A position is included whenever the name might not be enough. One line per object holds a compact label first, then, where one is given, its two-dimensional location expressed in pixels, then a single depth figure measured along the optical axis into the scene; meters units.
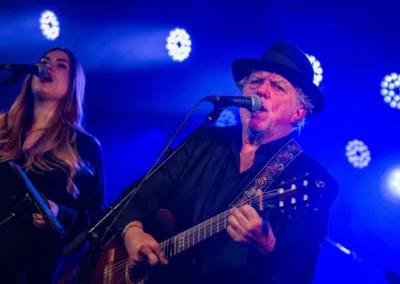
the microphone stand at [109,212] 2.42
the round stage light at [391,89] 6.60
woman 3.52
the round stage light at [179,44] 7.88
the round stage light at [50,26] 7.94
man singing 2.75
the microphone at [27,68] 3.36
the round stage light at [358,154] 6.76
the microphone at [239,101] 2.73
